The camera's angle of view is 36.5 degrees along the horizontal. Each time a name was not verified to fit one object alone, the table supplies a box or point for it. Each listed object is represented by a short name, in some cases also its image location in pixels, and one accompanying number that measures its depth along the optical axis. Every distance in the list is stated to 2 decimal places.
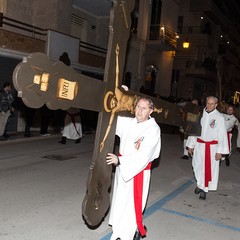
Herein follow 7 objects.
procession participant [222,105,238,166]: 9.48
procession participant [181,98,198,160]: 10.15
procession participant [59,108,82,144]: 10.79
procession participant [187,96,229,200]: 6.32
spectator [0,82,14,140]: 10.43
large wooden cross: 2.43
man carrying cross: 3.68
